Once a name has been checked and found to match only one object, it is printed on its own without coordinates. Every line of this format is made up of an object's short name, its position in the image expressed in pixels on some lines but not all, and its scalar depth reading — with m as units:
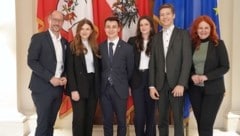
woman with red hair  3.31
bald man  3.29
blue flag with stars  4.14
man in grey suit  3.34
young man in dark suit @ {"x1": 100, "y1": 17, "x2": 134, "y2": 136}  3.54
